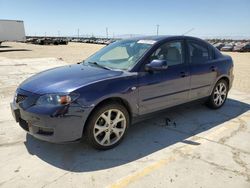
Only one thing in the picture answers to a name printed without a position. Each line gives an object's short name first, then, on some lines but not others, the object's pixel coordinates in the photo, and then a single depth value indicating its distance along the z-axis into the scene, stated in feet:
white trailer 83.18
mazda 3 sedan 7.87
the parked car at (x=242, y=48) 89.31
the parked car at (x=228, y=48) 92.98
